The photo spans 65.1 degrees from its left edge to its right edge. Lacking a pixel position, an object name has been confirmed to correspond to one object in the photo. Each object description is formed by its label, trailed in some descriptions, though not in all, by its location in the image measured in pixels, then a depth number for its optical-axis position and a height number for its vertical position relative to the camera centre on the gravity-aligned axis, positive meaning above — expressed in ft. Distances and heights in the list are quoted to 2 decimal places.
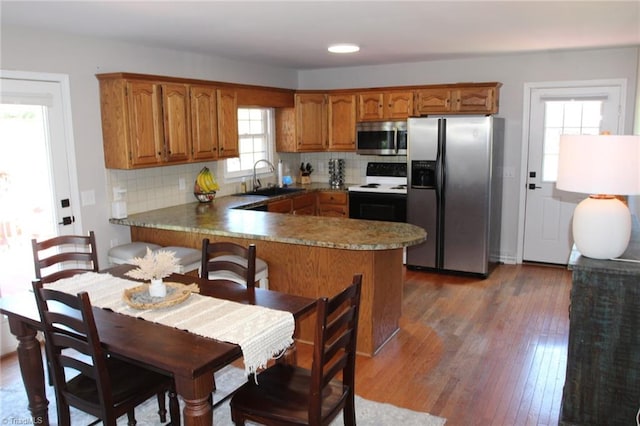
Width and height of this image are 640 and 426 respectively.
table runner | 6.89 -2.55
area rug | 9.28 -5.03
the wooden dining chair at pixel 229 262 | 9.37 -2.18
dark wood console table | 8.03 -3.27
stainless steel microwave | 19.75 +0.34
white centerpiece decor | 7.94 -1.91
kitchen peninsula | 11.36 -2.50
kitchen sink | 19.30 -1.71
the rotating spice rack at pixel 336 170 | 22.03 -1.05
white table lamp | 7.97 -0.65
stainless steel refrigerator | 17.21 -1.55
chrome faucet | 19.94 -1.32
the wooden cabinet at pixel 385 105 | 19.33 +1.58
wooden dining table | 6.31 -2.62
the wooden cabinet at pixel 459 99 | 17.99 +1.67
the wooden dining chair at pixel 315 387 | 6.62 -3.53
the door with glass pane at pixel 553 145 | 17.70 -0.06
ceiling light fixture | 14.93 +2.94
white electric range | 19.20 -1.92
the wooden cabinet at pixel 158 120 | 13.38 +0.82
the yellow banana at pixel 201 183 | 16.78 -1.15
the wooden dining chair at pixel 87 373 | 6.79 -3.35
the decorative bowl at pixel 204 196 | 16.76 -1.59
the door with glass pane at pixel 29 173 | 11.93 -0.55
